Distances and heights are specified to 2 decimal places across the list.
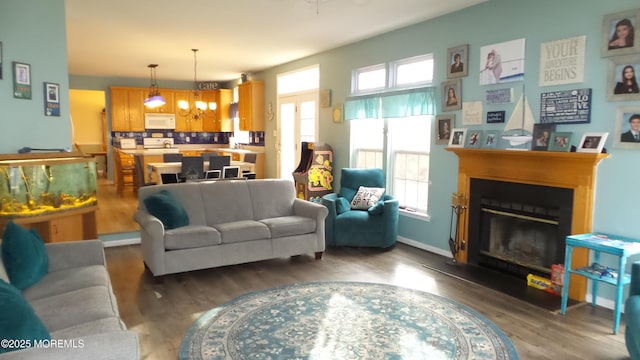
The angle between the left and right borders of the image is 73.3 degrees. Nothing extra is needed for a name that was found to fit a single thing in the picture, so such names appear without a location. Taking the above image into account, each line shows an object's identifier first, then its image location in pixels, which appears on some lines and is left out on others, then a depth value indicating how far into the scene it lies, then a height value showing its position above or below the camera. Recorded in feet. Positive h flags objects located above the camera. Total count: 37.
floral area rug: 9.61 -4.64
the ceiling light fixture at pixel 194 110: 38.60 +2.74
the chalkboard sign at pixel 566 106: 12.71 +1.16
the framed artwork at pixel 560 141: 12.79 +0.11
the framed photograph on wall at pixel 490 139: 15.16 +0.17
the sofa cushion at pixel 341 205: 18.61 -2.75
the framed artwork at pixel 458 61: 16.25 +3.15
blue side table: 10.76 -2.84
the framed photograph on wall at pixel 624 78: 11.62 +1.84
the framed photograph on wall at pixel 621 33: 11.53 +3.07
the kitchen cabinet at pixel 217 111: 38.58 +2.77
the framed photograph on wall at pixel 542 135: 13.38 +0.29
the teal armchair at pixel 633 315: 7.98 -3.30
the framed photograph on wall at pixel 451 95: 16.57 +1.90
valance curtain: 17.83 +1.74
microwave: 37.47 +1.70
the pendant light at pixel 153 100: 30.55 +2.89
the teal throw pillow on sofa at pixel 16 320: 5.66 -2.46
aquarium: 11.64 -1.25
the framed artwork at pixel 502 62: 14.38 +2.84
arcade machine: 22.31 -1.61
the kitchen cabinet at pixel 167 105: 37.89 +3.15
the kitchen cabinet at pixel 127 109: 36.10 +2.66
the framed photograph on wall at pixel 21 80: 14.30 +1.96
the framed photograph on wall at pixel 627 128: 11.65 +0.47
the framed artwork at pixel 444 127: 16.97 +0.66
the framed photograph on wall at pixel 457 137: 16.25 +0.25
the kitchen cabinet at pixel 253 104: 31.89 +2.76
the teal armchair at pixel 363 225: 18.04 -3.46
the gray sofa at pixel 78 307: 5.50 -3.12
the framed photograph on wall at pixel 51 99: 15.11 +1.42
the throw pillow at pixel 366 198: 19.12 -2.46
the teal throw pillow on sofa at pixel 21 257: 8.96 -2.51
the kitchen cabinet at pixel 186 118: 38.81 +2.05
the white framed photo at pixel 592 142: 12.07 +0.08
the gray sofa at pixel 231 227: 14.06 -3.05
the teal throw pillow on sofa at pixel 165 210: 14.48 -2.34
